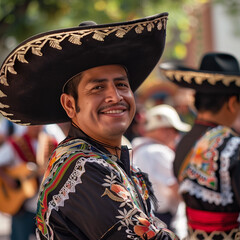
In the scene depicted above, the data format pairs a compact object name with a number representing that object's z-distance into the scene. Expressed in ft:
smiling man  15.75
